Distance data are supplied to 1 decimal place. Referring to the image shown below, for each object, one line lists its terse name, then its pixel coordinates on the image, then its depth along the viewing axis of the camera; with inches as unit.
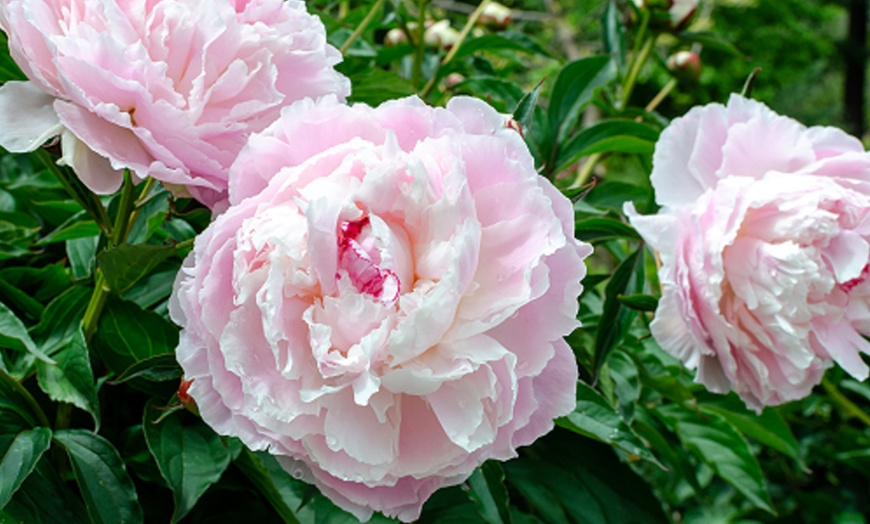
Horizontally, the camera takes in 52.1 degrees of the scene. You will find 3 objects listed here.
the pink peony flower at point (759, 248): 21.8
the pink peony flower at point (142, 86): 15.1
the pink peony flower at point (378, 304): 14.1
